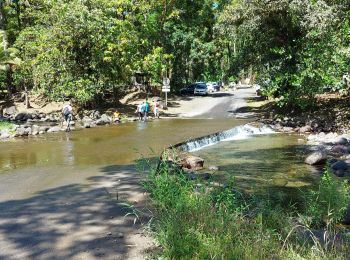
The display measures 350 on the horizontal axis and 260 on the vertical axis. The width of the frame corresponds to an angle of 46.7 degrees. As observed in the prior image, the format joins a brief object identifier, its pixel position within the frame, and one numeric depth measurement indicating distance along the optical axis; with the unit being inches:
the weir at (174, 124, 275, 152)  670.5
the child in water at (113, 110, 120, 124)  1053.7
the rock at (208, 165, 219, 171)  497.8
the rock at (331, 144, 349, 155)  621.6
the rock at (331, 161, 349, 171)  503.5
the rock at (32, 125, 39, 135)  834.5
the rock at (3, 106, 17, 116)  1325.0
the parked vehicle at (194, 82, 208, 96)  1947.1
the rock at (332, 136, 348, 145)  693.3
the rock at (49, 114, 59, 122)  1142.5
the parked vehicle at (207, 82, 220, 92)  2359.7
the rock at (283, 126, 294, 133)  890.1
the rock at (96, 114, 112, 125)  1016.4
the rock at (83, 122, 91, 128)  948.5
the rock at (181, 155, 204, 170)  502.9
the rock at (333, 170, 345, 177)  485.9
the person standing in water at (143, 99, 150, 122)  1098.1
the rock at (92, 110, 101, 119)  1117.5
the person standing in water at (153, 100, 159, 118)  1171.9
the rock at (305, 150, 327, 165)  541.3
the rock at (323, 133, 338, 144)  737.0
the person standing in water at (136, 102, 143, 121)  1104.2
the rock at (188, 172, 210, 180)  406.1
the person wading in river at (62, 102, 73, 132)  856.7
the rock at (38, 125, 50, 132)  865.2
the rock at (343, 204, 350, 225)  297.9
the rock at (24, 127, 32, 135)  817.4
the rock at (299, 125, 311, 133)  867.0
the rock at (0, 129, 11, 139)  780.5
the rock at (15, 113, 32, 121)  1197.7
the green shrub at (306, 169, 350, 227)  271.9
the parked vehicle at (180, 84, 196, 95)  1935.3
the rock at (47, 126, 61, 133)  872.7
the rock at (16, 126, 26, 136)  804.0
